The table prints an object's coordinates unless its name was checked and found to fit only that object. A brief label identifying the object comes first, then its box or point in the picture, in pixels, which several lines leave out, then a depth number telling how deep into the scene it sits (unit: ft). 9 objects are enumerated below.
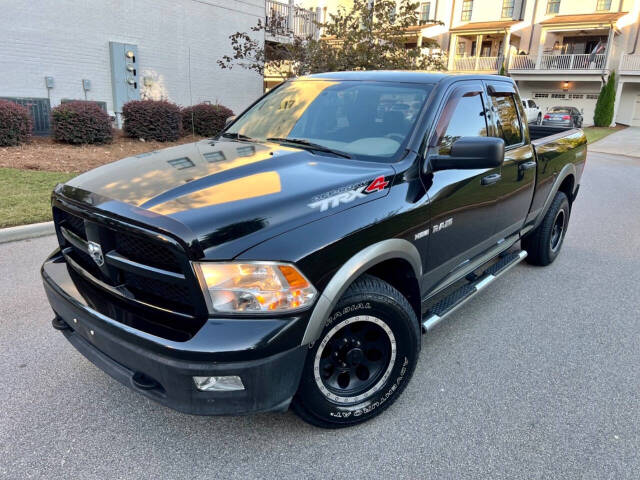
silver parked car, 87.56
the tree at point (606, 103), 107.52
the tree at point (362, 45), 37.60
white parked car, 80.91
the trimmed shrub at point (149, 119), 38.70
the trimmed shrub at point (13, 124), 30.73
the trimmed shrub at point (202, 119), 44.11
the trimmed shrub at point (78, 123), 34.14
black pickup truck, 6.43
